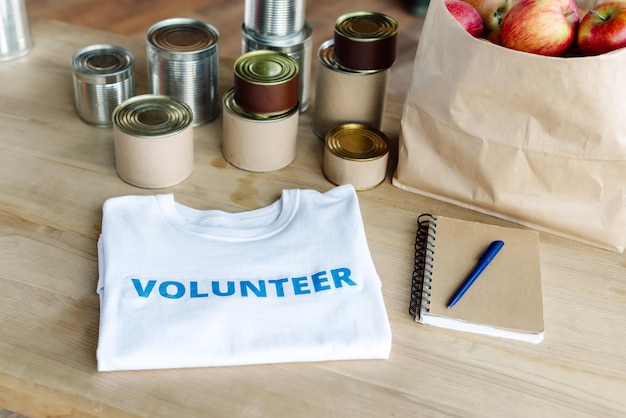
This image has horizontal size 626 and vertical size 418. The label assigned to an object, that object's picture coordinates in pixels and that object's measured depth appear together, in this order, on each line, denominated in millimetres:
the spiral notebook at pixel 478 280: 874
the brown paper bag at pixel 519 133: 898
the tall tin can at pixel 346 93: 1088
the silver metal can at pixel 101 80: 1116
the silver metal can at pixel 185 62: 1108
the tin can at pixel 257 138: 1048
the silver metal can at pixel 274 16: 1120
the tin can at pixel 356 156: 1059
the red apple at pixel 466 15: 985
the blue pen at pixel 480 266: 891
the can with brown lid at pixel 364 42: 1057
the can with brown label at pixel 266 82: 1018
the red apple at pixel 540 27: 929
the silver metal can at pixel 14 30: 1229
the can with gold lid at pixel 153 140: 1008
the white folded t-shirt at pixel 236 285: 812
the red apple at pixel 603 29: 911
